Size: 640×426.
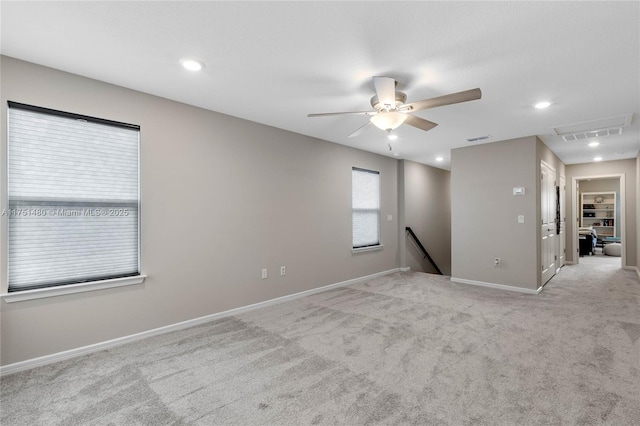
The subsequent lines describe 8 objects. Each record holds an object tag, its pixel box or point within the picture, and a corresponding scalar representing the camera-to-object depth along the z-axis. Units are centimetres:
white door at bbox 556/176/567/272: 671
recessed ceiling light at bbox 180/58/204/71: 246
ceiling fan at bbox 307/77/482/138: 241
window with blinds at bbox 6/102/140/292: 249
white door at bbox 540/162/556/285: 520
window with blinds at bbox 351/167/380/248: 571
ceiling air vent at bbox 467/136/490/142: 483
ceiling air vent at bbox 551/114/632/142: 389
